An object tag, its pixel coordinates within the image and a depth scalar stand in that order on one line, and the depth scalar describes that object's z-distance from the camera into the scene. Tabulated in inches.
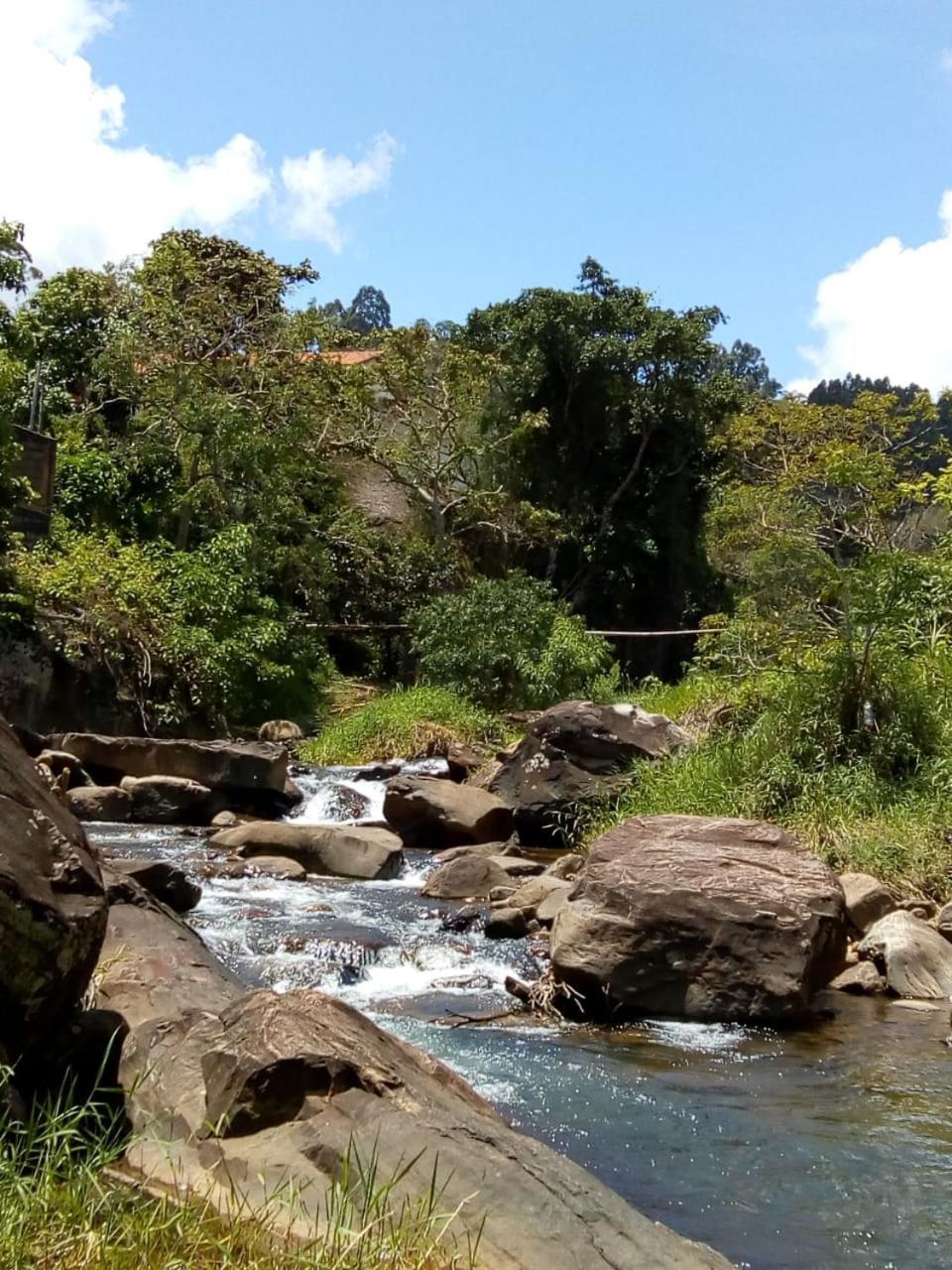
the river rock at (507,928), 381.1
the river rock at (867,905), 375.2
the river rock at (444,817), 553.9
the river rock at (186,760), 608.7
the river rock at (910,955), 338.3
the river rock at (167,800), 580.7
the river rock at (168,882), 364.1
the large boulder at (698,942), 312.7
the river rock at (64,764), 564.9
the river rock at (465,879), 446.0
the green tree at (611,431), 1026.1
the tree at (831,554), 463.2
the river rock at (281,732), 789.9
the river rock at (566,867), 455.2
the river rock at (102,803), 569.0
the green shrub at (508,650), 821.2
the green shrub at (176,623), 751.7
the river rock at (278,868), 458.3
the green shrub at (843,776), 410.3
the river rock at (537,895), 394.5
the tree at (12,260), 642.2
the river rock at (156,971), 204.5
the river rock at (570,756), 548.4
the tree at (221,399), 869.8
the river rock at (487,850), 499.2
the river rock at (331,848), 483.2
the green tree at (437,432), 1002.7
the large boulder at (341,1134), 132.6
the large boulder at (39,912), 156.6
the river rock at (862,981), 339.6
